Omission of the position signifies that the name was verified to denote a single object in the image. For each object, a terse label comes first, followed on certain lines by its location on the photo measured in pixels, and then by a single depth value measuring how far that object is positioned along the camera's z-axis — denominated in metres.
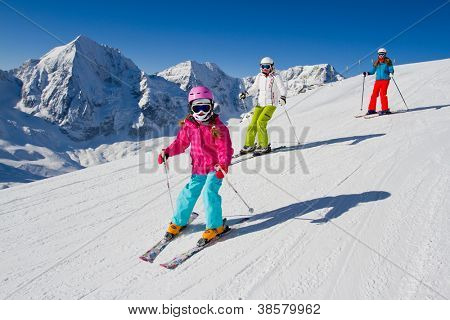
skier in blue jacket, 12.52
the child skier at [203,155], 4.93
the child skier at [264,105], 9.45
